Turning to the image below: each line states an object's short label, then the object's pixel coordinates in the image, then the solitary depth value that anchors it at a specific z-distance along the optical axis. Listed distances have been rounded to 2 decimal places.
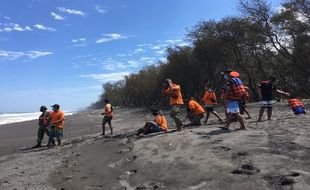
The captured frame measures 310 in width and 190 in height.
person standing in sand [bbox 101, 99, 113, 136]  10.44
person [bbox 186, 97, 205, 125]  8.75
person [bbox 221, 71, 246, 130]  6.57
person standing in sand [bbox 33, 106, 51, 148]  9.63
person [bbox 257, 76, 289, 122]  8.10
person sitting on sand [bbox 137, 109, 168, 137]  8.33
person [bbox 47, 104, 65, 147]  9.28
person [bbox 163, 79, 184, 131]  7.67
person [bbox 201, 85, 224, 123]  9.27
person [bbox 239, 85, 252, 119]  8.72
